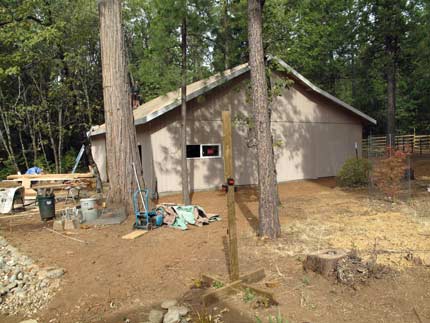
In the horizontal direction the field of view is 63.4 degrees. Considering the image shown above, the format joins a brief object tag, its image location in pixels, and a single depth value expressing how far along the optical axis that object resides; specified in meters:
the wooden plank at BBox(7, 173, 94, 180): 13.41
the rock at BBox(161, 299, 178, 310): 3.99
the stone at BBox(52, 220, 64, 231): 7.90
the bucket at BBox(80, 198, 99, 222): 8.43
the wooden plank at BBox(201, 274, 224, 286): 4.52
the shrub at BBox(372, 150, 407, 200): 9.48
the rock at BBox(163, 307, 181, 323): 3.62
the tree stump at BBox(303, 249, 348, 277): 4.54
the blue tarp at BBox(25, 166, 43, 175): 15.36
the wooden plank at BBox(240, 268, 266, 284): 4.49
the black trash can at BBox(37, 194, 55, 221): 8.66
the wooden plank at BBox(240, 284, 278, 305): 3.96
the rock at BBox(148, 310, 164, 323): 3.70
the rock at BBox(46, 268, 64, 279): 5.02
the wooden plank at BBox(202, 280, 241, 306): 3.97
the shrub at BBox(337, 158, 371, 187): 13.23
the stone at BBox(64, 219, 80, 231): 7.95
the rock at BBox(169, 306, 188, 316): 3.77
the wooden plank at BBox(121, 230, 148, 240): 7.03
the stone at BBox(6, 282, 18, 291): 4.66
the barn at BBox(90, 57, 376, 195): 12.32
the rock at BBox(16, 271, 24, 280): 5.02
